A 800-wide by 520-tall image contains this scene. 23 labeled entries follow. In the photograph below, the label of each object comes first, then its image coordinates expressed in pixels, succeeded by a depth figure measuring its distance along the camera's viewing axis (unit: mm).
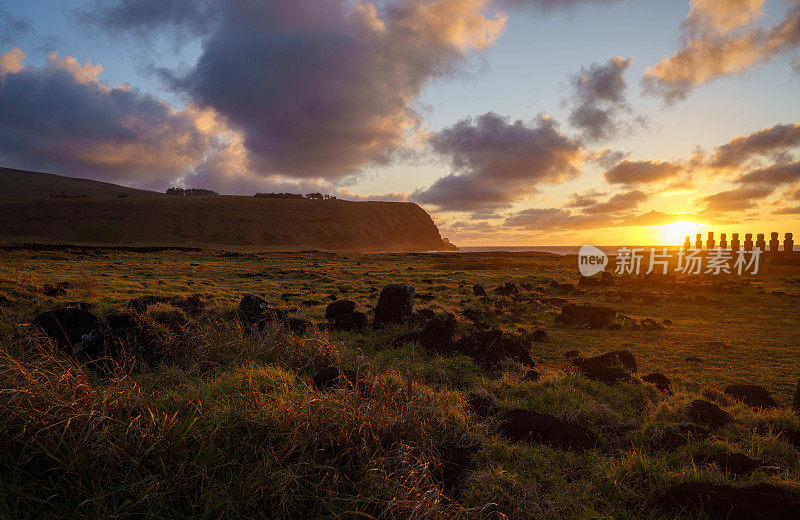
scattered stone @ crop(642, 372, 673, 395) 8092
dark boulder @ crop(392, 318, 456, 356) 10273
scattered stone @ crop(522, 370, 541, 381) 8336
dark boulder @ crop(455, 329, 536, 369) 9516
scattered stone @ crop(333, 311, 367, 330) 12648
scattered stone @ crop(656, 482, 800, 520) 3701
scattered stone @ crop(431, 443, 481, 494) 4438
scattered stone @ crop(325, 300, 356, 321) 13664
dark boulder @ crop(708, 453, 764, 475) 4754
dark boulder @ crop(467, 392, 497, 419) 6598
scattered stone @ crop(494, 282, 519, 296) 21556
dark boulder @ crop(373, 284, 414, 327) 12844
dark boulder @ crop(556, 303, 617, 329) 14766
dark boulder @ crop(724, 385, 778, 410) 7153
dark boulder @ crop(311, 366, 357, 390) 6172
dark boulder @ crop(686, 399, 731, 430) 6254
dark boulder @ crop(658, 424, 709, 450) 5607
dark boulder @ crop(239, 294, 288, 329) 10711
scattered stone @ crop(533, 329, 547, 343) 12492
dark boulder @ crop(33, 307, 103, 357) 7902
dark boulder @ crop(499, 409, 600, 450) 5617
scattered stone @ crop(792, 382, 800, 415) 6607
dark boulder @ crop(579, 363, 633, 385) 8289
